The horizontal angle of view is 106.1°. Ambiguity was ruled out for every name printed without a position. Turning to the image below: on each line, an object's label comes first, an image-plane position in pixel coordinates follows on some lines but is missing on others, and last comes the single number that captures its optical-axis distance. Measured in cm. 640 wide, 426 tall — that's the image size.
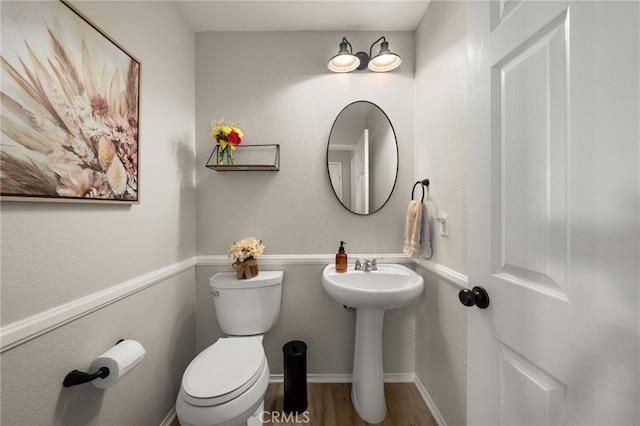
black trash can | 143
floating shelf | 166
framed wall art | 70
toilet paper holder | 83
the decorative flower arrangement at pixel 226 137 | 152
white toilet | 94
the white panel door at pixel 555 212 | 41
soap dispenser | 153
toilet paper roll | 89
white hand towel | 145
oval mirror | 168
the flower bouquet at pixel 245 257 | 148
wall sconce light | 153
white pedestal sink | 119
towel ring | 149
